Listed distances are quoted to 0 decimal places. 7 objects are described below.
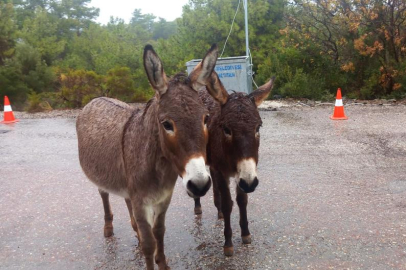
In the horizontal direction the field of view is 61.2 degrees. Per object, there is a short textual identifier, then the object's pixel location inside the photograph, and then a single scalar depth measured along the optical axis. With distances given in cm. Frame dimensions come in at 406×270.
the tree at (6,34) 2214
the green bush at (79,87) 1375
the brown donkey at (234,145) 302
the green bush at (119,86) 1362
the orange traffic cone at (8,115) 1157
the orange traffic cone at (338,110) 966
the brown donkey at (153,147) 244
